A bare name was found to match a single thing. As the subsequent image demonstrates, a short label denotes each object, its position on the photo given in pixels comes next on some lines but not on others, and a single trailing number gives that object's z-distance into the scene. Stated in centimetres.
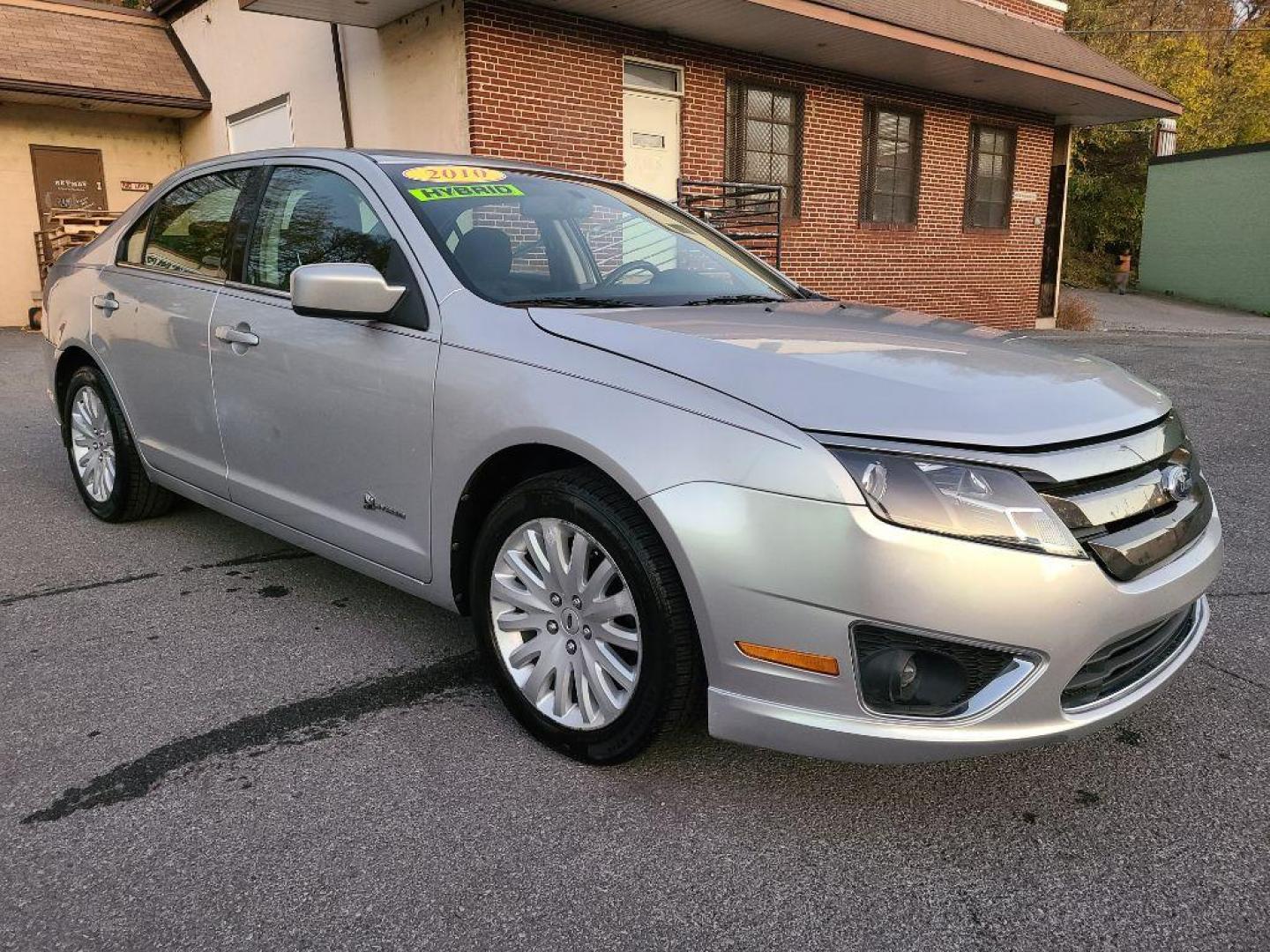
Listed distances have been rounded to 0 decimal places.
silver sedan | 199
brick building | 913
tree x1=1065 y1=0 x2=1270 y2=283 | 2712
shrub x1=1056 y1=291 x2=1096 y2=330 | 1670
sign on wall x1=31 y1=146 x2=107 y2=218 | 1398
